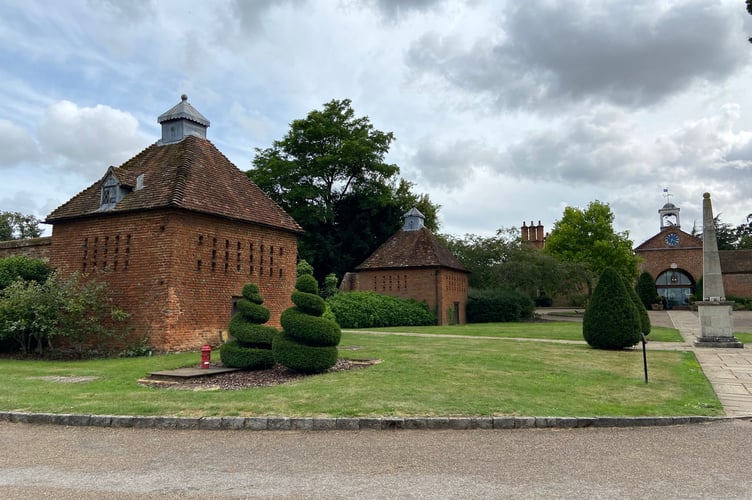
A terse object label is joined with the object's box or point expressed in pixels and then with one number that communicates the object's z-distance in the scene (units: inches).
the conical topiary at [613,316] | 671.8
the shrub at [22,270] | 720.7
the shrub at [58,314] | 637.3
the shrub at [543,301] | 2706.7
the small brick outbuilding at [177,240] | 665.6
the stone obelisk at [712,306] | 737.6
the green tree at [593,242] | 2014.0
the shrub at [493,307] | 1568.7
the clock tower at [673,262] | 2324.1
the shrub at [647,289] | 2177.7
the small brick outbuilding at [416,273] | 1389.0
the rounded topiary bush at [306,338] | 458.0
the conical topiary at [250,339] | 492.1
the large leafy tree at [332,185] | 1531.7
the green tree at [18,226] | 2134.6
